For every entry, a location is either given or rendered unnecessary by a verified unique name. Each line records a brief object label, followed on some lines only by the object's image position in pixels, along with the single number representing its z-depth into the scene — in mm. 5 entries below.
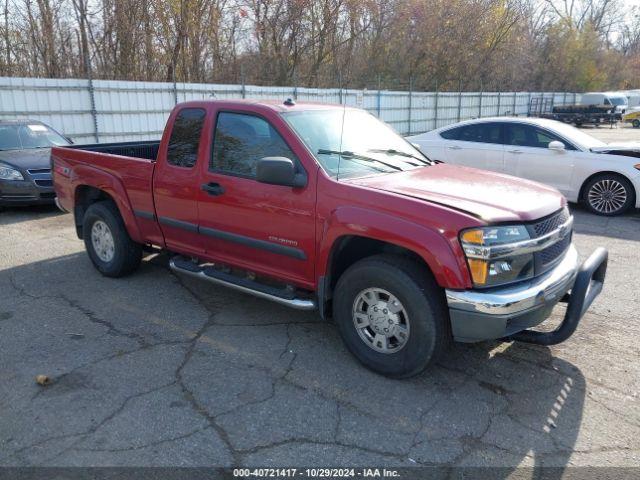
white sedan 8414
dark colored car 8477
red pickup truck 3205
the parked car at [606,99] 33938
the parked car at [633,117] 31773
